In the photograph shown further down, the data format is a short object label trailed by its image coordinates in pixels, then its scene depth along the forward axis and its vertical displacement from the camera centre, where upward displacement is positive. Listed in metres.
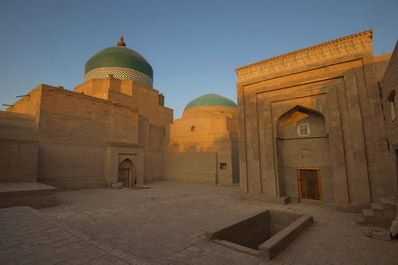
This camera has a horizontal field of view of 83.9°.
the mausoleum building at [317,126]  7.48 +1.23
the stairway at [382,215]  5.80 -1.56
